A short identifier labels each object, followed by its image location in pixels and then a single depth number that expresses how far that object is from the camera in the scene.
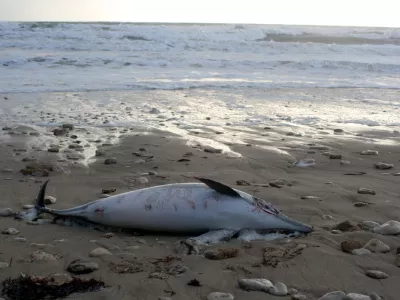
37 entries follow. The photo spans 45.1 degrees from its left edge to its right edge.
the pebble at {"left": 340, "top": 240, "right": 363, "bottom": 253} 3.63
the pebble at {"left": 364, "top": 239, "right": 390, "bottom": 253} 3.64
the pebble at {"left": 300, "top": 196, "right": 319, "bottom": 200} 4.90
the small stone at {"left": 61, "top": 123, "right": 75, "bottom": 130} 8.23
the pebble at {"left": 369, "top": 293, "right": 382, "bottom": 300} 2.91
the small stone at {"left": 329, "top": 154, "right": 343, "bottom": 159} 6.70
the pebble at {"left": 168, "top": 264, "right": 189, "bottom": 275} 3.23
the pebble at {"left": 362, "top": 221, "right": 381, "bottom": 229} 4.14
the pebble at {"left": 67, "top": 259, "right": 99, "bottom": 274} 3.21
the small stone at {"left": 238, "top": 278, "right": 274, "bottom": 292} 3.01
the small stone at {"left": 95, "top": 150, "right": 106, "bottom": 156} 6.58
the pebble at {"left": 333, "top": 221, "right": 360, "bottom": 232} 4.06
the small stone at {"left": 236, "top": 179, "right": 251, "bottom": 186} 5.41
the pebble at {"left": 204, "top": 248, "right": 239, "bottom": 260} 3.47
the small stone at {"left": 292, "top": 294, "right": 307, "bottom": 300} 2.91
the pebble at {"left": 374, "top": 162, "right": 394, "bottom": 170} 6.26
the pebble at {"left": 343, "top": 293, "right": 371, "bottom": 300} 2.86
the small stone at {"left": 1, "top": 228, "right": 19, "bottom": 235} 3.82
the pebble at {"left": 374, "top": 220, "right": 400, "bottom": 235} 3.95
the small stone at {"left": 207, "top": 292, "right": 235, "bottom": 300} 2.88
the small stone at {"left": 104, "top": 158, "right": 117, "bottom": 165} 6.15
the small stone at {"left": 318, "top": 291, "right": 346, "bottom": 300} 2.88
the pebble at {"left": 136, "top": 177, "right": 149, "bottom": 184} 5.42
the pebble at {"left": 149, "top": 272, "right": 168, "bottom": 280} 3.15
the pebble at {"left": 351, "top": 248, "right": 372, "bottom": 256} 3.58
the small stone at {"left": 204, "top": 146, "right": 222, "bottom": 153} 6.93
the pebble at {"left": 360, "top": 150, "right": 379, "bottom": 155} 7.05
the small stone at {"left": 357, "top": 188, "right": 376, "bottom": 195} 5.11
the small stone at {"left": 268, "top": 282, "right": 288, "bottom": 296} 2.96
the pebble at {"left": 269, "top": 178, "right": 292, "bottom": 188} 5.37
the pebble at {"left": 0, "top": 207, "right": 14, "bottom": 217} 4.22
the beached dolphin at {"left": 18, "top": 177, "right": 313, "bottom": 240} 3.90
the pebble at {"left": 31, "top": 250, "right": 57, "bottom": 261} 3.36
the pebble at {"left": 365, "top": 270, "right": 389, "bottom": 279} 3.21
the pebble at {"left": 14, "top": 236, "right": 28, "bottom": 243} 3.68
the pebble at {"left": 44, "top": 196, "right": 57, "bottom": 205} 4.64
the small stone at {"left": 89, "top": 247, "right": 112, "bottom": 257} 3.49
